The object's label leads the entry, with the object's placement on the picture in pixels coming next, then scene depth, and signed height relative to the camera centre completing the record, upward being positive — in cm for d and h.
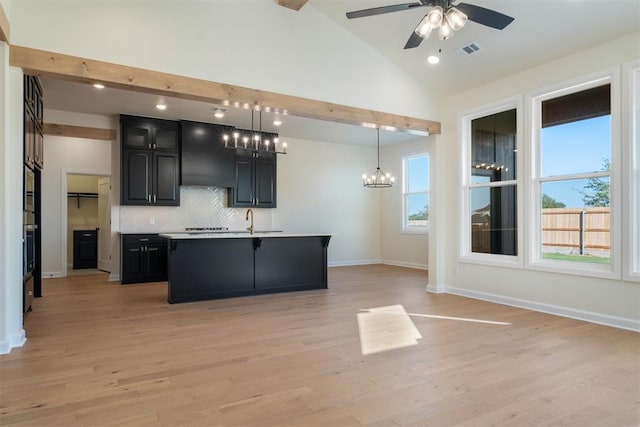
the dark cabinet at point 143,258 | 684 -81
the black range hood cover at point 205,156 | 744 +114
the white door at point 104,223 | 835 -21
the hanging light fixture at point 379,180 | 839 +77
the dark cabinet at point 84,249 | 869 -79
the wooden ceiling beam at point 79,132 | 686 +149
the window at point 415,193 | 896 +49
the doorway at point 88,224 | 855 -25
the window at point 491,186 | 518 +39
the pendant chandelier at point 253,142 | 784 +153
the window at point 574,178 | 426 +41
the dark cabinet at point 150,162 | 696 +96
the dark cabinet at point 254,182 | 811 +69
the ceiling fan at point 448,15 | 308 +160
